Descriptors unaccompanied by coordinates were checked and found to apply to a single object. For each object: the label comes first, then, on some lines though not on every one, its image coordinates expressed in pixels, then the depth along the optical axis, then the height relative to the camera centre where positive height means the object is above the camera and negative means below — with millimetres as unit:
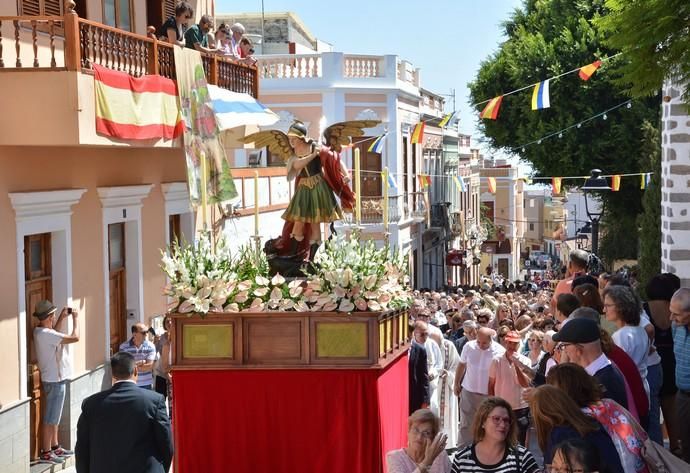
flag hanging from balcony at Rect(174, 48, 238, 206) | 14992 +468
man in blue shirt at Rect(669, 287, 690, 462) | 8398 -1322
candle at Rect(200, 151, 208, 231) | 9617 -137
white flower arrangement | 8836 -861
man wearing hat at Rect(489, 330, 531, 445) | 10781 -1930
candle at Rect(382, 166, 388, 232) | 9548 -210
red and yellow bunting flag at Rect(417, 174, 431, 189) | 32919 -391
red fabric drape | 8758 -1812
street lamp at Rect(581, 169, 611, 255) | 18609 -333
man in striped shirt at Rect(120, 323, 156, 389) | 12664 -1887
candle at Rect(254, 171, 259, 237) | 9969 -335
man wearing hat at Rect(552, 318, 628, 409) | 6867 -1077
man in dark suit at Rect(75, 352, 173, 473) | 7633 -1618
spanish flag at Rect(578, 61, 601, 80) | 18203 +1381
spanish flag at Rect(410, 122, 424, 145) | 24609 +642
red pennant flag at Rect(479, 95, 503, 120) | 20953 +957
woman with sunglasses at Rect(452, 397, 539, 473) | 6480 -1502
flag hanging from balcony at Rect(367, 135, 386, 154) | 26747 +456
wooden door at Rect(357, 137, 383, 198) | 33219 -259
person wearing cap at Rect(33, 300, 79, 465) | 12336 -1988
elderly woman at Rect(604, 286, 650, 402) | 8172 -1073
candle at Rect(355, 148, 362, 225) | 9516 -154
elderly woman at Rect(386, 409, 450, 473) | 7035 -1620
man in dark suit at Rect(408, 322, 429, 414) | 11164 -1920
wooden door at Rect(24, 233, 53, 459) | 12609 -1439
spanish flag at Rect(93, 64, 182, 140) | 12492 +685
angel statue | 10062 -162
